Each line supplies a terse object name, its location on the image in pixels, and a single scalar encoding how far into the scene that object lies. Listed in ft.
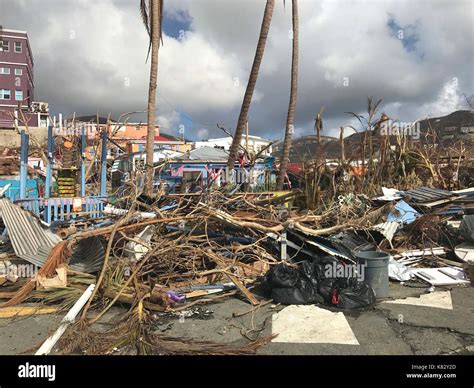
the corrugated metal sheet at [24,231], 20.48
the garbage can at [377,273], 18.01
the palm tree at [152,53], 40.04
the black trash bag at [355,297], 16.28
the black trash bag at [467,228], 23.23
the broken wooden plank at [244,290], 17.08
